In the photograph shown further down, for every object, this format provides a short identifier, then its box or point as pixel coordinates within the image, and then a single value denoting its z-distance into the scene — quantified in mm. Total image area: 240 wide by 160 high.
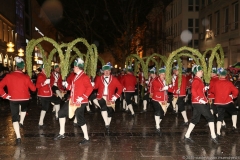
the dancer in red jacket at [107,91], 10016
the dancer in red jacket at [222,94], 9180
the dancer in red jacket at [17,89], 8617
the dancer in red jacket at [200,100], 8523
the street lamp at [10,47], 25797
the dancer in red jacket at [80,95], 8492
